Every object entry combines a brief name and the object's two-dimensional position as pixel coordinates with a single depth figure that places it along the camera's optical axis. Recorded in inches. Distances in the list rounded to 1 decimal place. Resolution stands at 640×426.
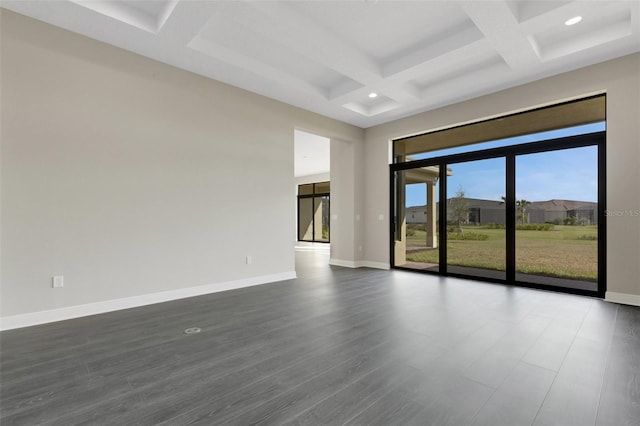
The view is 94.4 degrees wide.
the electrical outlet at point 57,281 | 127.9
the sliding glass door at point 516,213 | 168.7
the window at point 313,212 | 527.5
